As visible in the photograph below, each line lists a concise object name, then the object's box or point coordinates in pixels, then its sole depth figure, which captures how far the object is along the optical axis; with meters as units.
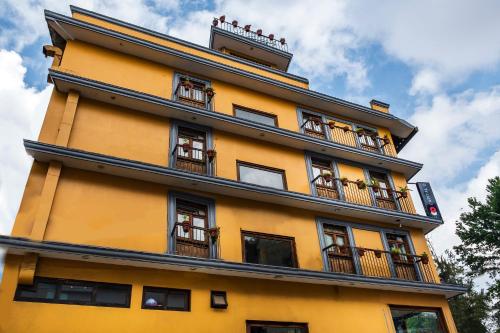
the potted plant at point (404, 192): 16.89
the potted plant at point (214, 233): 11.64
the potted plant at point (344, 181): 15.62
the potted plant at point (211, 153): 13.47
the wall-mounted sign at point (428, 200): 16.78
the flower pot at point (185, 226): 11.56
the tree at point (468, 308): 26.00
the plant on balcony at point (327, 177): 15.41
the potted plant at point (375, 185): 16.38
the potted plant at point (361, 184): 15.86
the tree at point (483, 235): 24.11
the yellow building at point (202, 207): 9.70
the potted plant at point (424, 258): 14.73
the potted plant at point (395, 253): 14.45
